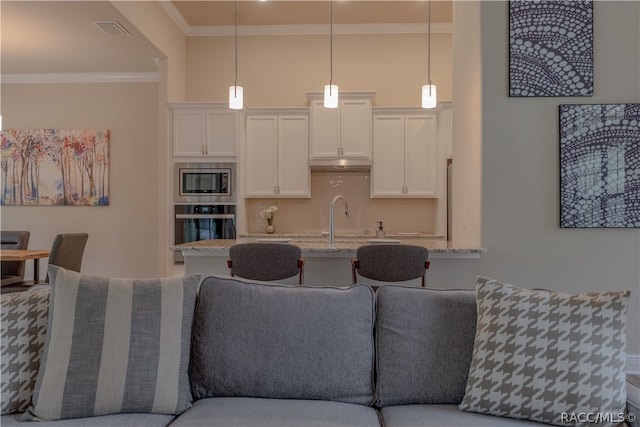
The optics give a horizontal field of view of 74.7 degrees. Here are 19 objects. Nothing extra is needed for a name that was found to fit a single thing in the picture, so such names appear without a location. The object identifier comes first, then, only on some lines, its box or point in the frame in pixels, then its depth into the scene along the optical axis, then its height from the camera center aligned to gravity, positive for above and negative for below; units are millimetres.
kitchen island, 2881 -356
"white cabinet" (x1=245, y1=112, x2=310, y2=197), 4961 +658
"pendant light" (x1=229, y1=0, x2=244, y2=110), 3367 +906
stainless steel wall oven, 4688 -151
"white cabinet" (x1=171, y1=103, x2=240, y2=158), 4781 +897
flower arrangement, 5098 -44
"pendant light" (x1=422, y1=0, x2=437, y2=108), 3439 +930
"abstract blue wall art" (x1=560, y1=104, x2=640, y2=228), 2676 +279
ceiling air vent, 3861 +1716
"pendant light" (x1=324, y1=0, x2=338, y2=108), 3363 +915
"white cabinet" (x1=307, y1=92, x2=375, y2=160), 4879 +938
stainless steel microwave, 4727 +310
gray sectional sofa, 1276 -493
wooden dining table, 3561 -402
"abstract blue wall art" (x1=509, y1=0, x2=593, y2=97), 2721 +1057
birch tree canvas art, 5406 +548
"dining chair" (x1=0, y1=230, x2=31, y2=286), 3928 -504
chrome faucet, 3278 -152
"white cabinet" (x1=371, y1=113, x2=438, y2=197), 4891 +682
